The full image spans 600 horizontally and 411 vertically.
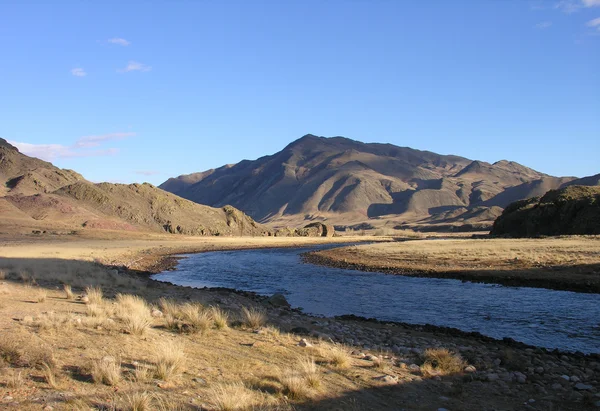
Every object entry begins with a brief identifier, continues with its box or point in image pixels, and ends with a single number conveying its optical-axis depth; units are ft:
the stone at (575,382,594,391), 29.97
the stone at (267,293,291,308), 63.61
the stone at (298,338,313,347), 35.04
